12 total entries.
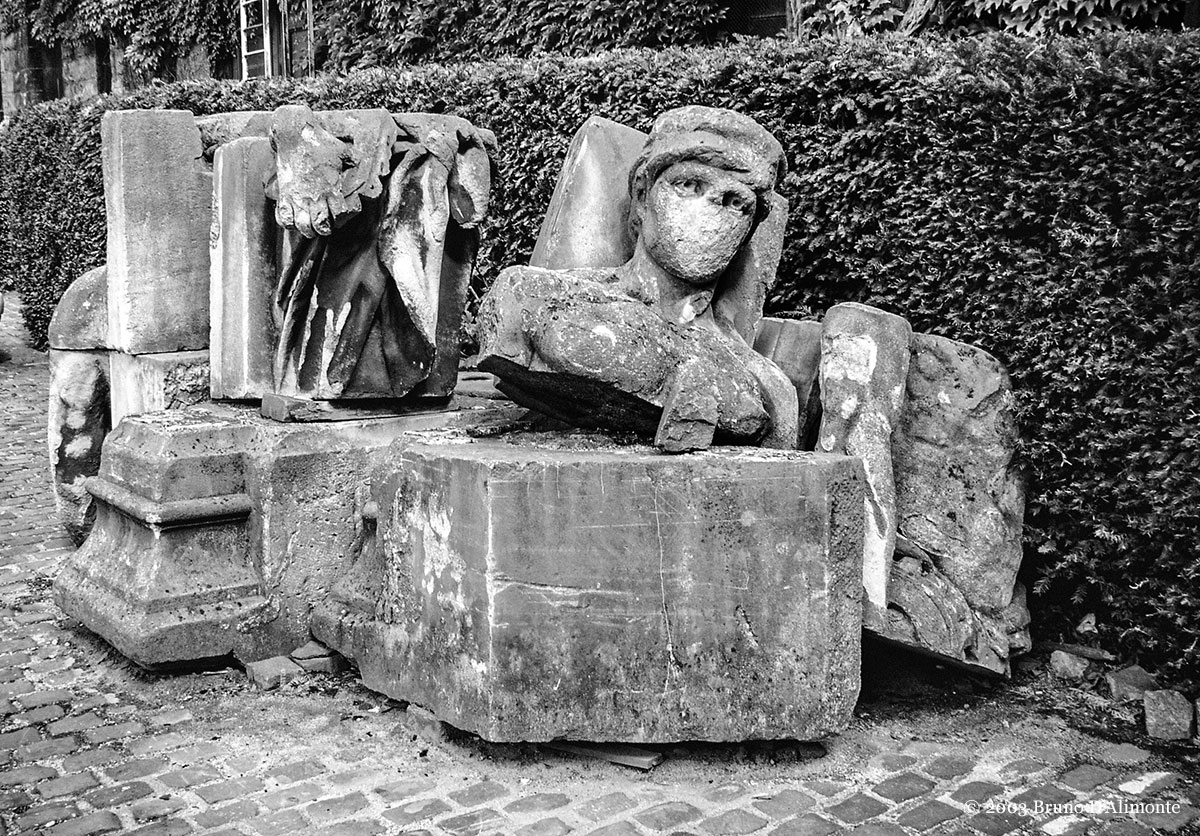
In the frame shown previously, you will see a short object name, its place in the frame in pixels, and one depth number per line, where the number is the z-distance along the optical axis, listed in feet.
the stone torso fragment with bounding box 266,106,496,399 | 13.97
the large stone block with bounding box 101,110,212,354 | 16.78
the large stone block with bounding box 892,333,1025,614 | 14.02
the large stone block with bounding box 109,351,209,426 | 16.65
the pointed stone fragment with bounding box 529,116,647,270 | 14.07
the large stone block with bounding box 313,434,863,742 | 11.82
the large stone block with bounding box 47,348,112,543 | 19.22
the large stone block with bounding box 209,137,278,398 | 15.35
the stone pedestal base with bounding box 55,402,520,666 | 14.42
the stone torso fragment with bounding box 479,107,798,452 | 12.23
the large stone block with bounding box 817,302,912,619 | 13.19
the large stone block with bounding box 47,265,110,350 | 18.62
